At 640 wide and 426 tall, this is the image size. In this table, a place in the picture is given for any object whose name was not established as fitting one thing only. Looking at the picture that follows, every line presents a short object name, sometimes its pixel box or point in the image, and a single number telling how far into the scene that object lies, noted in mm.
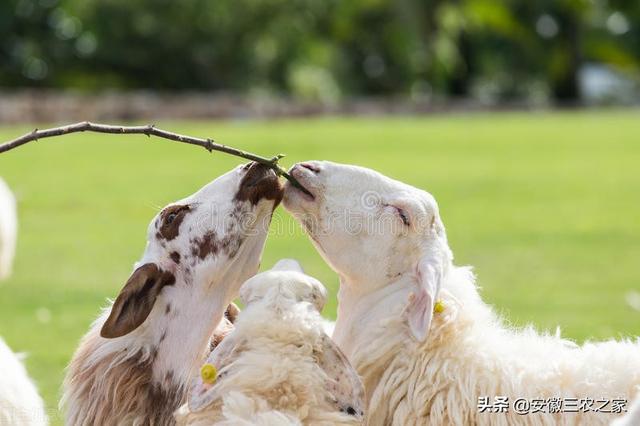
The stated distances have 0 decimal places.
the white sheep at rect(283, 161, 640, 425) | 8045
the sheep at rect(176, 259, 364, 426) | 7048
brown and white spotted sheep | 8245
